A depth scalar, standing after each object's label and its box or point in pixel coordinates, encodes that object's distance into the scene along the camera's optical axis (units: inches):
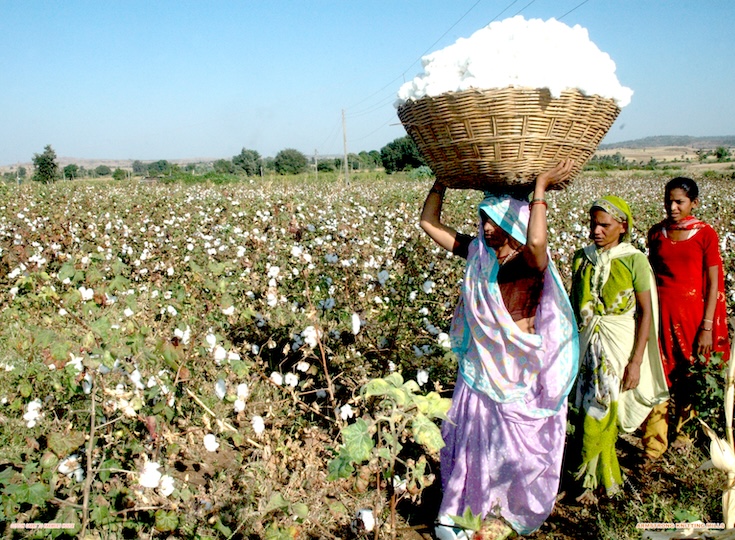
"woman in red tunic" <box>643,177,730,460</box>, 114.0
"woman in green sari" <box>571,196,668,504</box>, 97.6
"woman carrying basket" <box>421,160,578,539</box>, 83.2
